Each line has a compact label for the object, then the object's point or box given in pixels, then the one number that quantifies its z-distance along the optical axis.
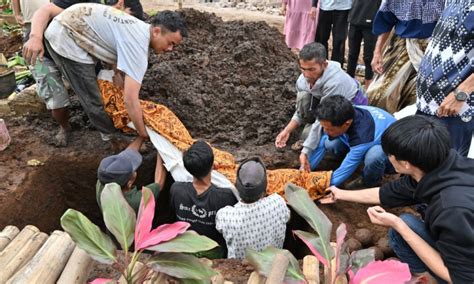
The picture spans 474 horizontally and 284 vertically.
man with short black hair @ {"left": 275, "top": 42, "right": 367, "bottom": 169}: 3.25
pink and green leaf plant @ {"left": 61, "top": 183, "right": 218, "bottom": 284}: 1.87
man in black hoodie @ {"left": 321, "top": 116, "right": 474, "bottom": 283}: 1.87
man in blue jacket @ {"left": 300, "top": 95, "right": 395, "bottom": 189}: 3.02
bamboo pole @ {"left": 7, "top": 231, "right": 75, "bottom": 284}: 2.14
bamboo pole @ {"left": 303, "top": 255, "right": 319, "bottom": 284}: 2.31
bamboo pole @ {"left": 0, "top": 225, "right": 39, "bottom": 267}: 2.34
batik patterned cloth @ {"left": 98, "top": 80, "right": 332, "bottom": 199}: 3.24
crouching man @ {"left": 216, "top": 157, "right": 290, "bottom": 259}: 2.65
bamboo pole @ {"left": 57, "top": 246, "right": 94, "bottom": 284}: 2.18
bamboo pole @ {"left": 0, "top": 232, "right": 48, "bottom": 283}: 2.23
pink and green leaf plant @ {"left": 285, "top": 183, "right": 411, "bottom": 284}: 1.82
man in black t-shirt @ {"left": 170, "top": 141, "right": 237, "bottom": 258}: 2.77
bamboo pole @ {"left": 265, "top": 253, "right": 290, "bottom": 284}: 1.90
